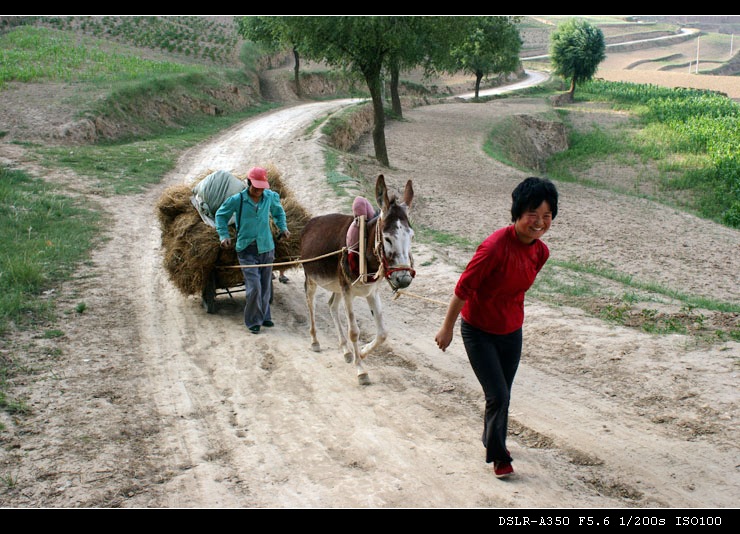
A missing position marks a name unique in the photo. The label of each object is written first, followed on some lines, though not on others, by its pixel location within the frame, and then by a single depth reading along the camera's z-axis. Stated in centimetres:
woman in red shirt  465
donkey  641
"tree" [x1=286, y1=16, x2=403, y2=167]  2044
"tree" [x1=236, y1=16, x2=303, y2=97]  2206
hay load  923
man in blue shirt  868
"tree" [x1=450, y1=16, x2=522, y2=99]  3304
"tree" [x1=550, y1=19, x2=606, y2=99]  6012
